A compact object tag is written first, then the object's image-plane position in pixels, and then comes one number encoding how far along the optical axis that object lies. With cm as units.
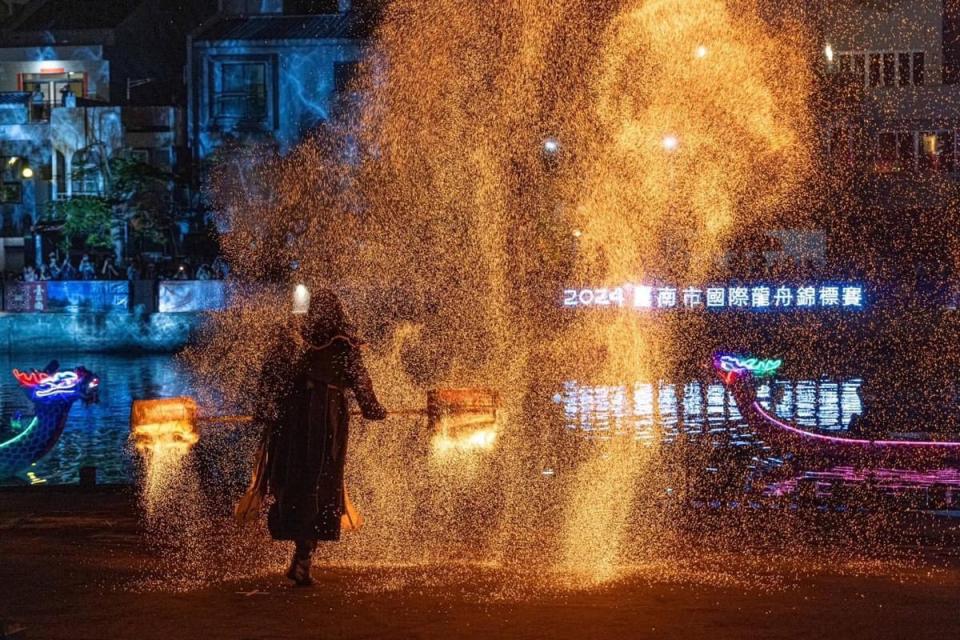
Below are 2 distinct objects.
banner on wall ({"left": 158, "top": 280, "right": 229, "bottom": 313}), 3578
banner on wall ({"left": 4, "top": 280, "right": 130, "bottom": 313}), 3562
